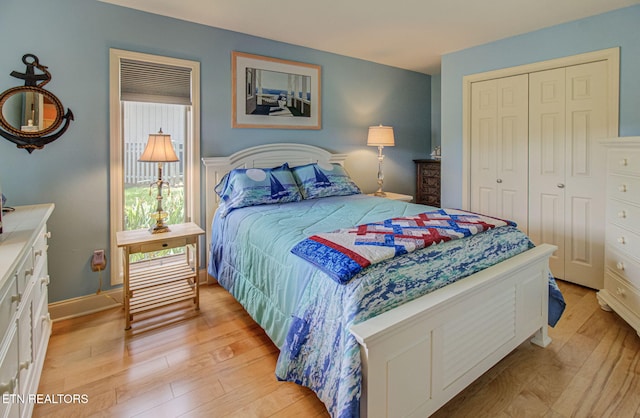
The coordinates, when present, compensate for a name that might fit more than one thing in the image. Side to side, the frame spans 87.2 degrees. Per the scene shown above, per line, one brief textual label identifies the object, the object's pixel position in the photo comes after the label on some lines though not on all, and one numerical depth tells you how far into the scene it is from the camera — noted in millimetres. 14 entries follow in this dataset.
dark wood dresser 4555
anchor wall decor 2227
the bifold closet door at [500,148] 3371
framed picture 3209
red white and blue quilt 1413
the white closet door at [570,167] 2879
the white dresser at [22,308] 1101
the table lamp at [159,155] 2441
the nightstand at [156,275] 2312
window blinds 2646
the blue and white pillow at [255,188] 2709
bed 1261
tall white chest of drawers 2125
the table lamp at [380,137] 3988
